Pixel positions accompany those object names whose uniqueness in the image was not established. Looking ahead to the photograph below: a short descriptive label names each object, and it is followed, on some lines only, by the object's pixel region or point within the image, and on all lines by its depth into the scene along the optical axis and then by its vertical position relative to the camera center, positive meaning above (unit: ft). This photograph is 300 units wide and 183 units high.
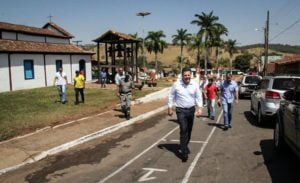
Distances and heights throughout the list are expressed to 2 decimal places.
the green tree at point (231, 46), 361.51 +17.63
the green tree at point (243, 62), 373.40 +1.32
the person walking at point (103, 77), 97.22 -3.47
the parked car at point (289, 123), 20.81 -3.84
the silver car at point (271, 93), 36.96 -3.14
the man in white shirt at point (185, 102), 25.02 -2.69
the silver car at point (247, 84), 77.10 -4.47
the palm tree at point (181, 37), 262.06 +19.34
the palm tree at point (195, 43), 259.97 +15.11
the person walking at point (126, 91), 42.96 -3.22
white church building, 92.53 +2.22
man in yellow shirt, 55.88 -2.76
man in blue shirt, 36.83 -3.25
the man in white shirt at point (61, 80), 57.36 -2.48
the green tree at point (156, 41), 241.14 +15.24
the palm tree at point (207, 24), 222.07 +24.43
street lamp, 137.55 +19.17
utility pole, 136.56 +11.05
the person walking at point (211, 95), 44.78 -4.01
